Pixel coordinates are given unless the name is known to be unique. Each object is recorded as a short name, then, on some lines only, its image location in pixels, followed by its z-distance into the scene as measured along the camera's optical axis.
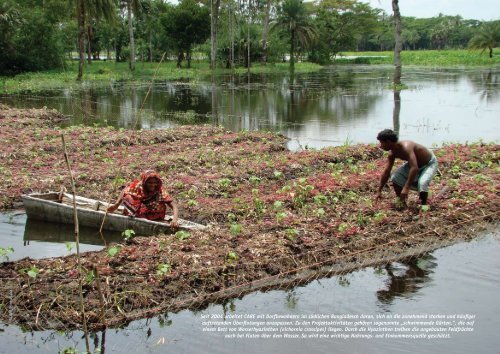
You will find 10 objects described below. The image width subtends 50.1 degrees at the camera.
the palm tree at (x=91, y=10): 34.94
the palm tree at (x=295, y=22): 48.98
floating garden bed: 5.96
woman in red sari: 7.78
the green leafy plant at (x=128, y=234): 7.17
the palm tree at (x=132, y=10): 43.19
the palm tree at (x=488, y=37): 58.81
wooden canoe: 7.68
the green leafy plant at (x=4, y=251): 6.61
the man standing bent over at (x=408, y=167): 7.82
